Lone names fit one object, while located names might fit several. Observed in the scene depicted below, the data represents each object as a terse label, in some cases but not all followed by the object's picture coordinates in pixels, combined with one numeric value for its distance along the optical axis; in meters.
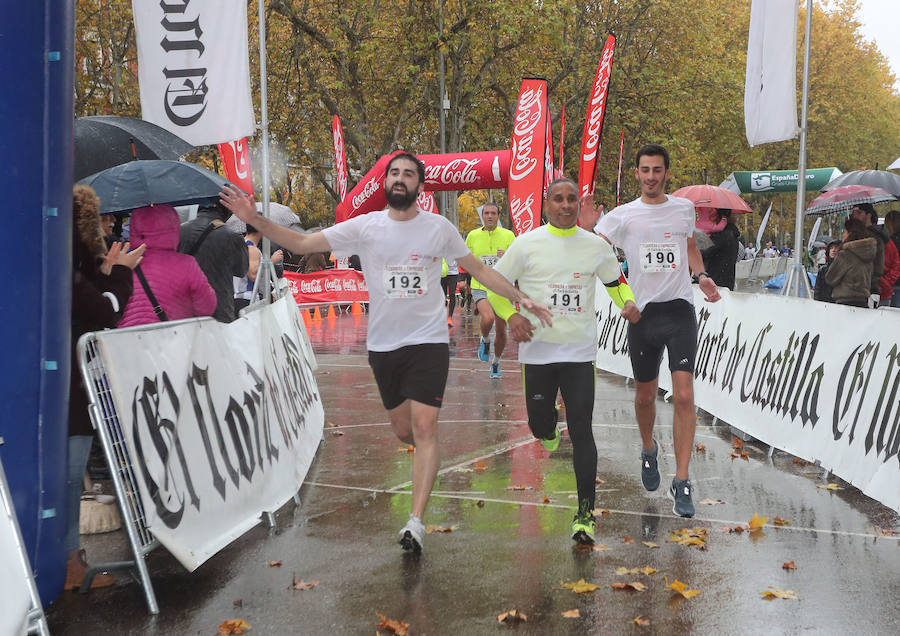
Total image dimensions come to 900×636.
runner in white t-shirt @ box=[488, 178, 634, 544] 6.12
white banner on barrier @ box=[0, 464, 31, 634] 3.07
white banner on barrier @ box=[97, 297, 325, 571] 4.88
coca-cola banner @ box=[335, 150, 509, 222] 22.61
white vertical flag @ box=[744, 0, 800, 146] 11.50
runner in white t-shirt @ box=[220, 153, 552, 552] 5.93
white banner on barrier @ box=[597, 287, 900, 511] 6.92
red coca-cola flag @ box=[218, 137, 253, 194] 11.44
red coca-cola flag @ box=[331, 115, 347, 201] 26.08
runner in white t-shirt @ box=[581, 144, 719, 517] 6.82
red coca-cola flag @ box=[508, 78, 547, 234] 17.97
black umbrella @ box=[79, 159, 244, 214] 6.24
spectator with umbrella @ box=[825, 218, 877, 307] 11.42
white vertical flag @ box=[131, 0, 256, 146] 9.47
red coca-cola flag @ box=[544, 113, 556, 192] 18.19
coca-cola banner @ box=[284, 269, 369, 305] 25.55
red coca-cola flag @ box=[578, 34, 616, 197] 18.55
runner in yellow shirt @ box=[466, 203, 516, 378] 14.38
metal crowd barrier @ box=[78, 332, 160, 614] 4.75
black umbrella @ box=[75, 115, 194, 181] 7.50
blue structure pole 4.54
